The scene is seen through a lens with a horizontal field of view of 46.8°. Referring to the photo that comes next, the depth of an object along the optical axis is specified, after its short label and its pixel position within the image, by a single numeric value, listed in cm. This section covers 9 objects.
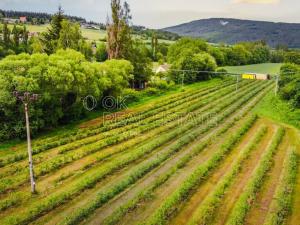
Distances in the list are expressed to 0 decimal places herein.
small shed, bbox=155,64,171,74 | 7709
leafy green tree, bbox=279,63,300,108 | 4203
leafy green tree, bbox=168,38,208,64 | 8366
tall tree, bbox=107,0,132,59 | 5528
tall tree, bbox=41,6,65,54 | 5706
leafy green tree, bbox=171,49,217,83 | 6788
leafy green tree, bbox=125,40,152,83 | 5638
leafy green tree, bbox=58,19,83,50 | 4909
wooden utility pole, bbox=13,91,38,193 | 1890
